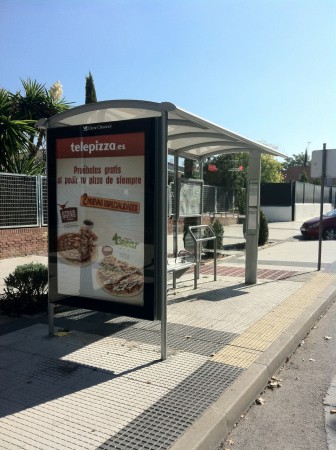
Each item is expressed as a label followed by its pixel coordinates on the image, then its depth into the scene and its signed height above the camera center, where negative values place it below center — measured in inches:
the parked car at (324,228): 677.9 -55.6
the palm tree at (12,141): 450.9 +54.6
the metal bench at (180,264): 260.8 -46.5
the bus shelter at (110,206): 163.0 -5.7
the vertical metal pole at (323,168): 373.7 +23.1
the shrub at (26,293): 229.3 -56.7
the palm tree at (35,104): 537.6 +114.1
